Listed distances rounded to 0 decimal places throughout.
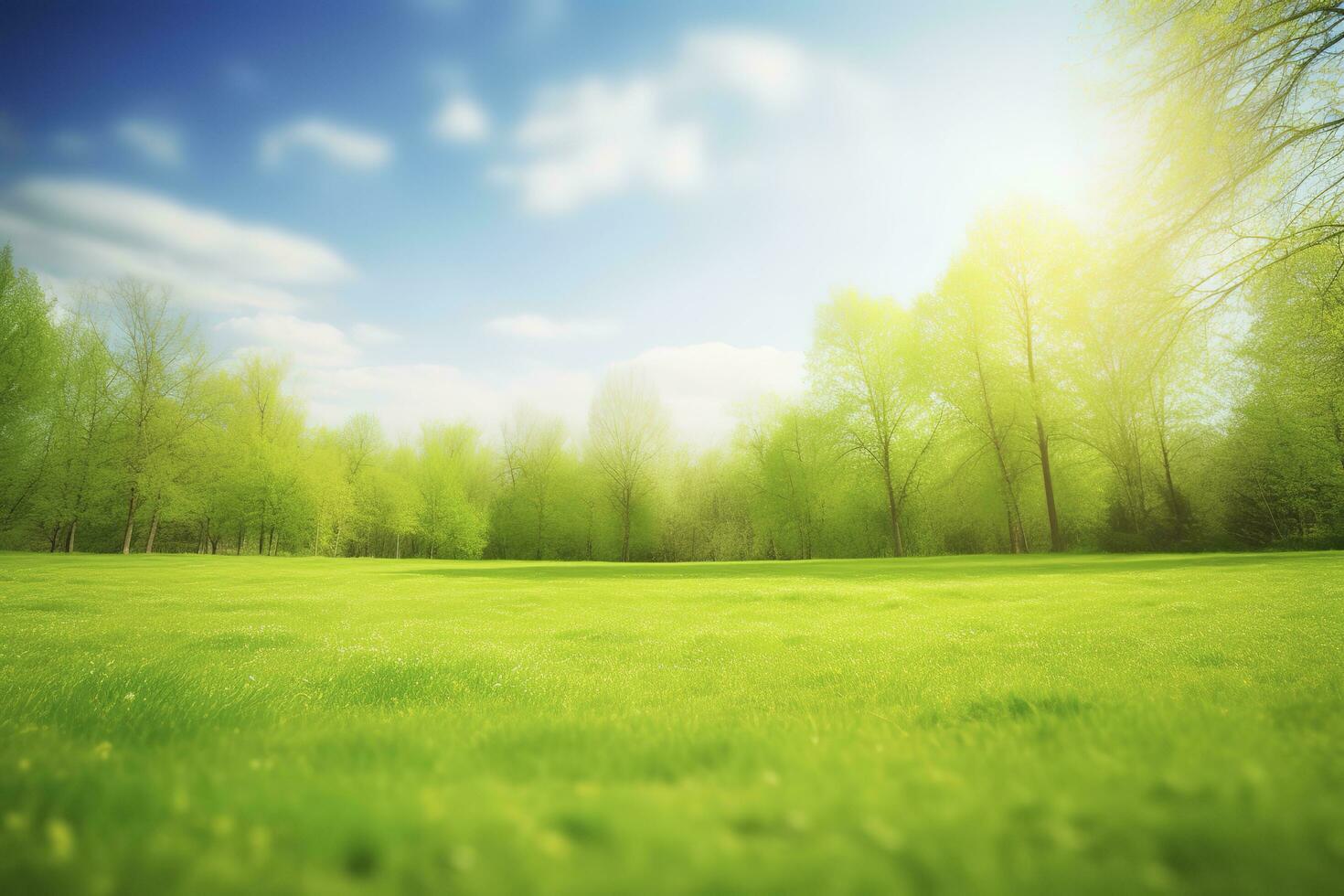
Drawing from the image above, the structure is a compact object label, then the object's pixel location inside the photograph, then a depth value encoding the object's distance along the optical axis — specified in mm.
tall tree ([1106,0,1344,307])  10445
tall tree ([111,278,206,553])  36906
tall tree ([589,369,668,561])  55000
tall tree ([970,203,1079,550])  29812
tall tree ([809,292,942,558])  38094
